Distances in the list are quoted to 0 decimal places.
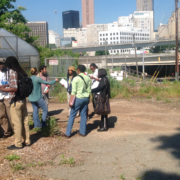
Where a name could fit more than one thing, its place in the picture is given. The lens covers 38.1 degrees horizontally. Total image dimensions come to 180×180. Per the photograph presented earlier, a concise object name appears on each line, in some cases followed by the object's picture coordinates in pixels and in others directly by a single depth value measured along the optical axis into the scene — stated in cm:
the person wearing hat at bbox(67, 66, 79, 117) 781
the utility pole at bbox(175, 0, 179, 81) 3475
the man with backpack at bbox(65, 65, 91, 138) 610
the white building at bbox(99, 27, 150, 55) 15850
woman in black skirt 668
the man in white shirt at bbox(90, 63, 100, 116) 743
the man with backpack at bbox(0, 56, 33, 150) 504
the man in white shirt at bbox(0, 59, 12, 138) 590
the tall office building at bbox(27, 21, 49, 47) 19111
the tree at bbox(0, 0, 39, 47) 2219
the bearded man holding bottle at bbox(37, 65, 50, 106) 786
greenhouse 1080
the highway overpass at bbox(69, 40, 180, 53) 7252
